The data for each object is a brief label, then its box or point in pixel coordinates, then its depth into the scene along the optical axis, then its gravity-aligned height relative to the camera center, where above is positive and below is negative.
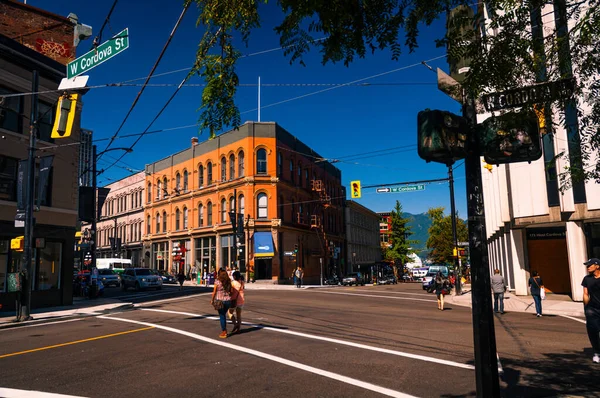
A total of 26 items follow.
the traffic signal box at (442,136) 3.94 +1.01
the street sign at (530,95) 4.64 +1.62
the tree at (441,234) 70.88 +2.29
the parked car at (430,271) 32.41 -2.44
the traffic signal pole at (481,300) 3.67 -0.45
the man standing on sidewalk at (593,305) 7.49 -1.06
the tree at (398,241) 76.44 +1.53
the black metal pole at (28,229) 15.45 +1.16
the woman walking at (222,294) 10.74 -0.97
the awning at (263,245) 40.38 +0.81
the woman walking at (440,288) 17.09 -1.58
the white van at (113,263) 50.31 -0.58
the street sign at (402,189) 24.75 +3.44
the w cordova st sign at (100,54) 9.57 +4.70
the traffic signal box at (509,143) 4.01 +0.95
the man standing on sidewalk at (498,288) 15.41 -1.46
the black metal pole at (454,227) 26.64 +1.30
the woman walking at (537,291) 14.95 -1.56
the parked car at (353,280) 41.97 -2.74
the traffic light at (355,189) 27.03 +3.82
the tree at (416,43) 4.61 +2.35
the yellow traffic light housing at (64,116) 12.82 +4.21
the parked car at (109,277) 39.47 -1.71
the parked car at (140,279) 31.23 -1.54
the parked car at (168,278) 44.97 -2.17
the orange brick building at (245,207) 41.28 +5.04
